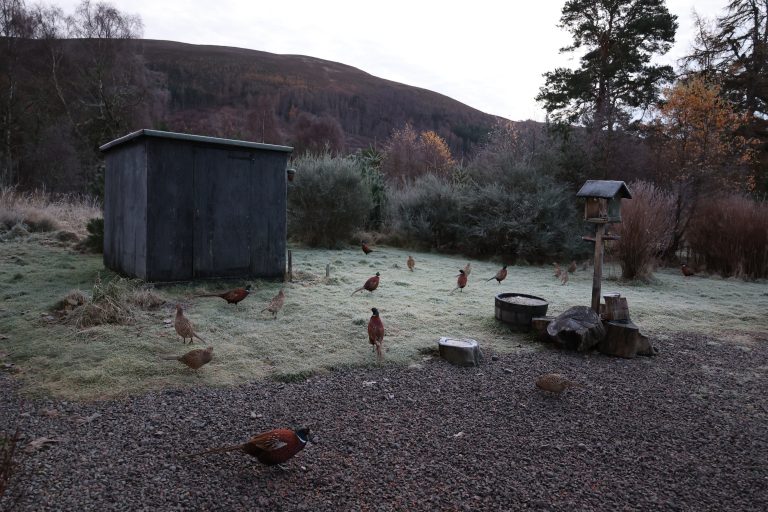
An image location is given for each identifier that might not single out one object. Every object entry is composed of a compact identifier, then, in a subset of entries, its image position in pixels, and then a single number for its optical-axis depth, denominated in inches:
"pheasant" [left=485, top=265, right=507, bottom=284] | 347.9
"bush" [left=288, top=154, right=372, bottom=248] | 520.7
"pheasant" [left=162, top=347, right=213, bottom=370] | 158.7
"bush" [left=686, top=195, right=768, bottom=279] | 441.1
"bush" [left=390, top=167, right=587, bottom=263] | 521.0
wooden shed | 273.7
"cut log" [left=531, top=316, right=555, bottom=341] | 218.1
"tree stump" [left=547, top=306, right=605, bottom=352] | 205.0
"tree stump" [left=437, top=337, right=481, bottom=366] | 184.9
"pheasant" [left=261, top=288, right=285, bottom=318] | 229.6
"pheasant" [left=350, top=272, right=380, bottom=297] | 287.0
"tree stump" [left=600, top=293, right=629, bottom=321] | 213.6
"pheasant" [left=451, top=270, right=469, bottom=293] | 310.3
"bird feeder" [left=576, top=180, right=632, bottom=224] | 223.3
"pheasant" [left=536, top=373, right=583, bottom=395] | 151.9
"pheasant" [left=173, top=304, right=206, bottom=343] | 179.5
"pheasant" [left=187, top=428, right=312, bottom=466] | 103.4
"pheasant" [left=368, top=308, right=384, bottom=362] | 180.2
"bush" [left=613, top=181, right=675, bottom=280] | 391.5
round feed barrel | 228.4
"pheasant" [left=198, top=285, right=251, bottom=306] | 242.5
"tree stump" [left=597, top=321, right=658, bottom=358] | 203.6
